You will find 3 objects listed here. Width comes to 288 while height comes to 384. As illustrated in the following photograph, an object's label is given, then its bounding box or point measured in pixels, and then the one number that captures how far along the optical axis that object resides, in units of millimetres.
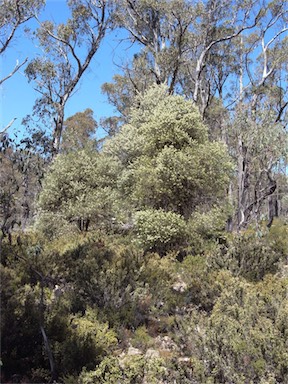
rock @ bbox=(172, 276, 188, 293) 6493
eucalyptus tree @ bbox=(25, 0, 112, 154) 16312
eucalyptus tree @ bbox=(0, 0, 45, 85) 14066
